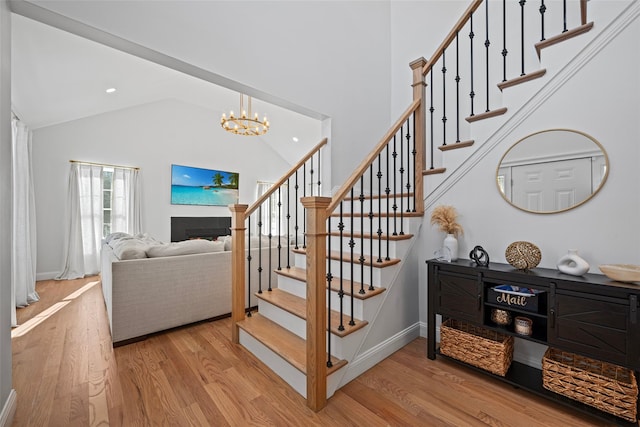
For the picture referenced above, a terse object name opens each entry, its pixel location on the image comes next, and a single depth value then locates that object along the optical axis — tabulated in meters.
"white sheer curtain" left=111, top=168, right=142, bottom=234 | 5.47
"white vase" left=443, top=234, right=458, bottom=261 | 2.12
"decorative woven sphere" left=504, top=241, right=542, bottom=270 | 1.75
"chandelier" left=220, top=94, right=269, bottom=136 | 4.55
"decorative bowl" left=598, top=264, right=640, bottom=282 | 1.40
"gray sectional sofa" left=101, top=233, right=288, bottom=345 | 2.39
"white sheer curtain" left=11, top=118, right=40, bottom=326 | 3.28
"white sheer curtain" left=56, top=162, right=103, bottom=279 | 4.94
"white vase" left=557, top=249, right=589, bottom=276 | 1.59
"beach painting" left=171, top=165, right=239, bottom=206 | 6.25
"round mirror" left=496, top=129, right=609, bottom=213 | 1.73
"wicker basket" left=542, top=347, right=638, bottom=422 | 1.41
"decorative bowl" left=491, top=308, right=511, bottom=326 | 1.82
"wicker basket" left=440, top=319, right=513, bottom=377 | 1.83
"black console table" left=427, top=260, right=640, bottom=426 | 1.39
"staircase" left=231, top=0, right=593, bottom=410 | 1.65
